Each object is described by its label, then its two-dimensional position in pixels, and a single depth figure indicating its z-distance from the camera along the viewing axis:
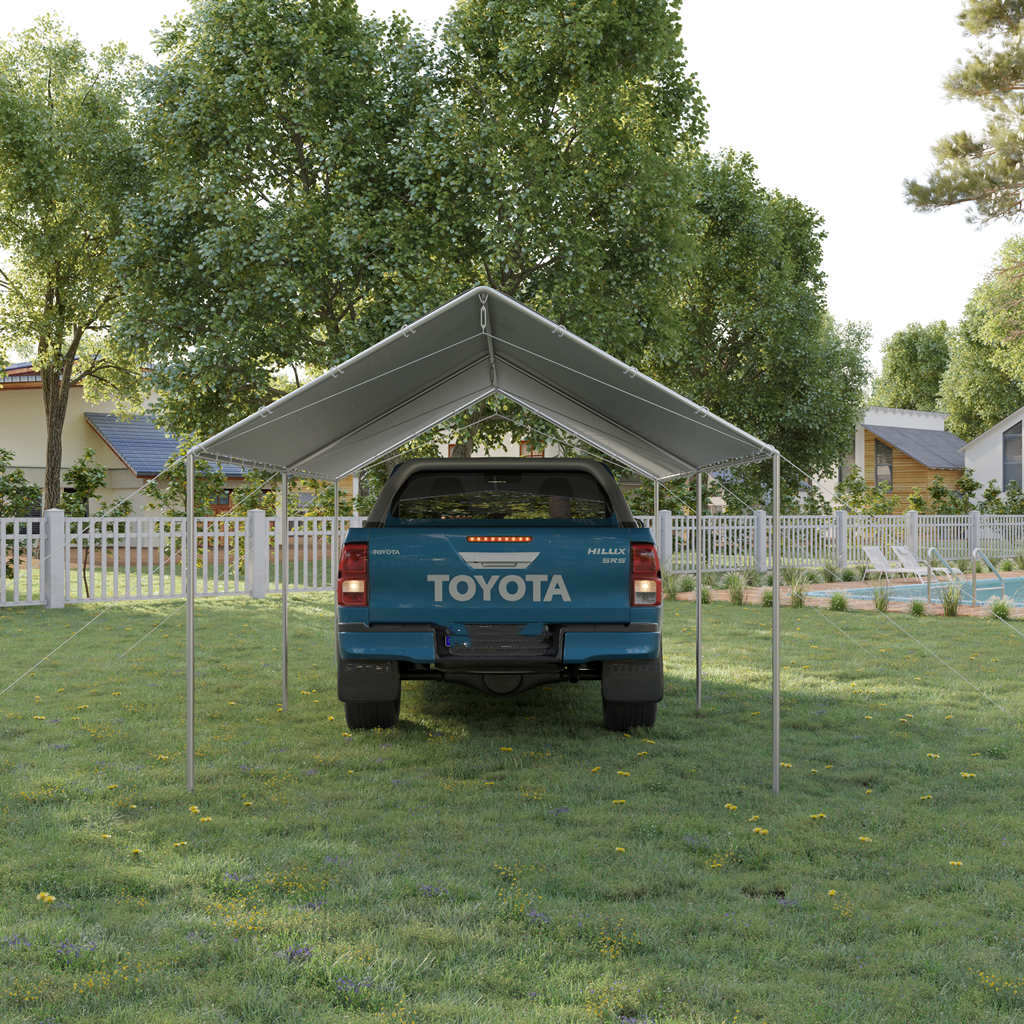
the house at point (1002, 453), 40.12
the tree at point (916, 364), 63.38
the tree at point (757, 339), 30.27
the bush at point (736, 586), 16.44
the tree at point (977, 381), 47.86
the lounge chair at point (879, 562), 18.28
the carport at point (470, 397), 5.48
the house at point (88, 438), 34.31
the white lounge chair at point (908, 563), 17.78
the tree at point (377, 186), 16.83
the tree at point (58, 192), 22.80
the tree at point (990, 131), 23.97
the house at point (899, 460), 43.28
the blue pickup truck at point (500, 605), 6.07
